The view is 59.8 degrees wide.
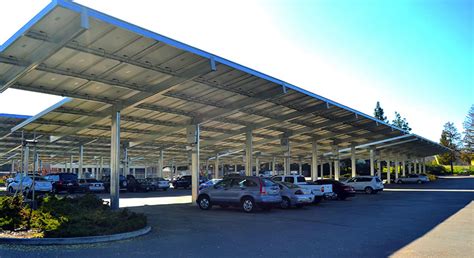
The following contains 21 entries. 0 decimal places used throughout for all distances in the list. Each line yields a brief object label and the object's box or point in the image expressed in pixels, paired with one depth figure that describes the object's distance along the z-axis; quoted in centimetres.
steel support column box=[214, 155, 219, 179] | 5230
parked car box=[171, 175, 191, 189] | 4781
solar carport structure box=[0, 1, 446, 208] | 1263
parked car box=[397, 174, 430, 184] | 5909
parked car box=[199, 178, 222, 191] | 3690
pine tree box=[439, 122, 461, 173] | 12088
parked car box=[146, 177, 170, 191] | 3951
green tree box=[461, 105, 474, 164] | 11356
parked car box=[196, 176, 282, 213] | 1811
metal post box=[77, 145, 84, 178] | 3688
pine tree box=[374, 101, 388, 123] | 11431
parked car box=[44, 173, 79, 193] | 3191
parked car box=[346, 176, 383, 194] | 3553
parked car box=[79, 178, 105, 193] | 3388
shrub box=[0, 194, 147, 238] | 1062
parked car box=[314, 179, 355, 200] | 2739
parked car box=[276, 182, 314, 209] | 2028
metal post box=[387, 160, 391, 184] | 6252
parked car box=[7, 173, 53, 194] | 2830
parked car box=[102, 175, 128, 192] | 3734
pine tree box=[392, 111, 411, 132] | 11676
